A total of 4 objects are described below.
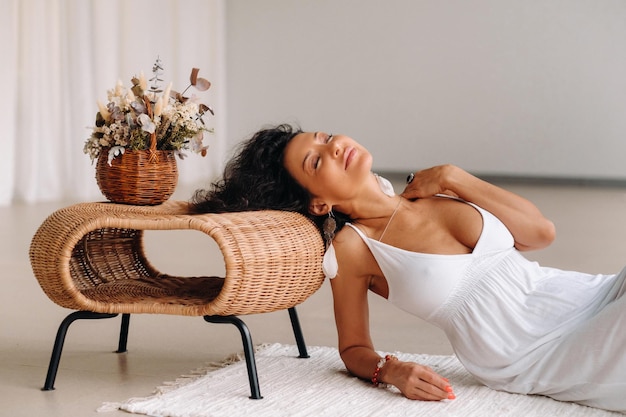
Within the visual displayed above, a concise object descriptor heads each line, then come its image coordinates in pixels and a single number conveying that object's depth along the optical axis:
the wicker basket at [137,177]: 2.69
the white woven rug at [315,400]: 2.21
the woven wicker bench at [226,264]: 2.30
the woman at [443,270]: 2.29
